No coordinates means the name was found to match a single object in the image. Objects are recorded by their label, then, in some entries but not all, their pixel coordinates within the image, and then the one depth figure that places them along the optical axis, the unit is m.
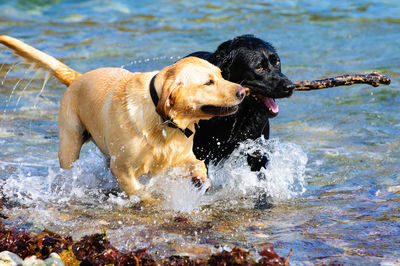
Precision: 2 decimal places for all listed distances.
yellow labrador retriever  7.82
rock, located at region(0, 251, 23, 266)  6.36
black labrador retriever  9.50
